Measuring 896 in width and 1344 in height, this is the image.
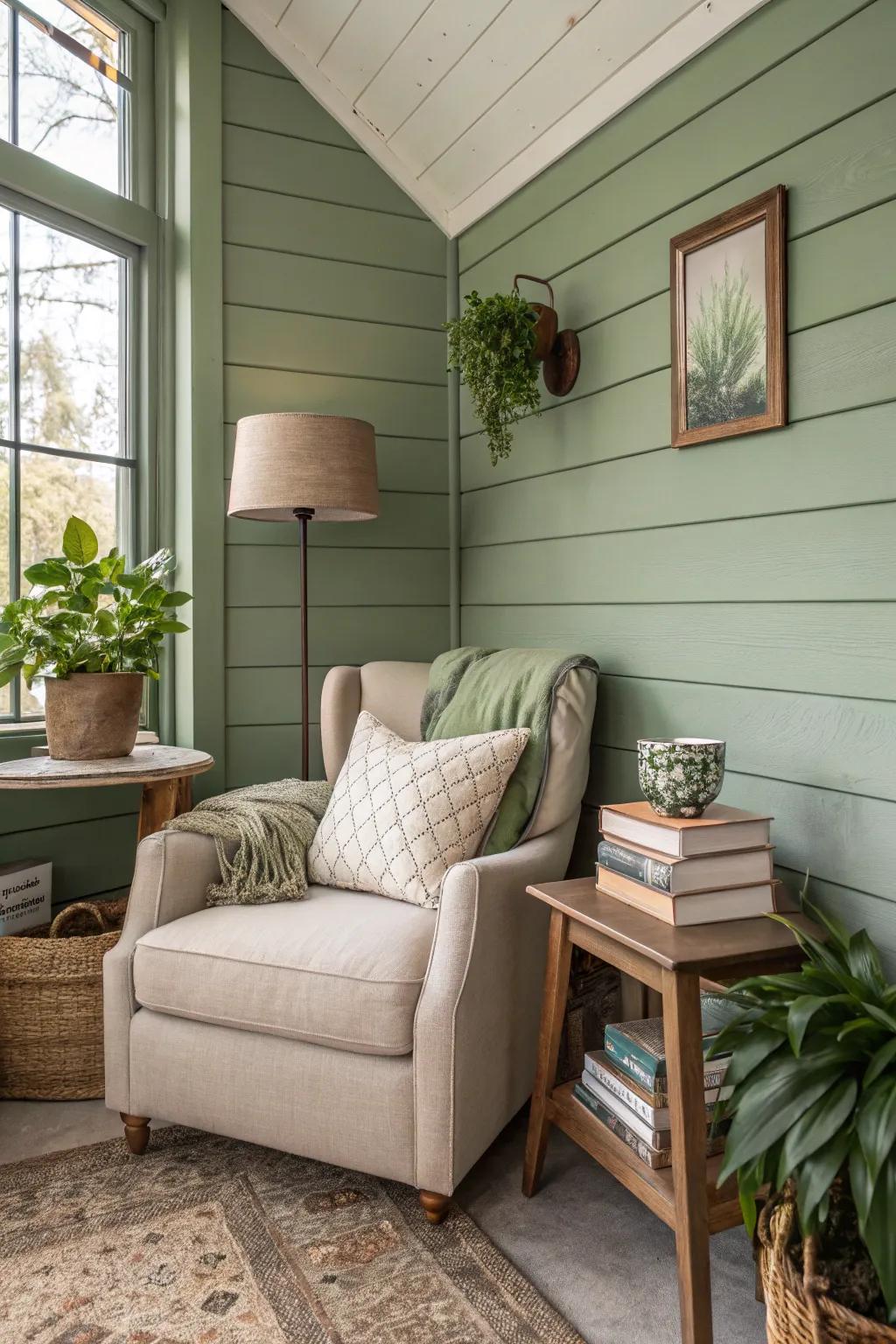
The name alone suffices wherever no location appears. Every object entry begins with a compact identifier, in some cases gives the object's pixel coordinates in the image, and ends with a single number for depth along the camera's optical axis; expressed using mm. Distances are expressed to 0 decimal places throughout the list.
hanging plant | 2189
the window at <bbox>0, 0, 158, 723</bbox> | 2301
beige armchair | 1540
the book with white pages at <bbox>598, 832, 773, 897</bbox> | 1418
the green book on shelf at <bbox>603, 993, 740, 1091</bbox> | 1444
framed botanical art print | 1673
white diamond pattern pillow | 1834
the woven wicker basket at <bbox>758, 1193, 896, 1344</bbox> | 1020
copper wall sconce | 2242
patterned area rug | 1341
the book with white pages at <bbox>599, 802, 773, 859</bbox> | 1431
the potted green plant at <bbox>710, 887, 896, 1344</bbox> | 997
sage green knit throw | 1879
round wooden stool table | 1882
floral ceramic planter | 1474
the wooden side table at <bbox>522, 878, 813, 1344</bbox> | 1260
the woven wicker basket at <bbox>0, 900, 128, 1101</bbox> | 2008
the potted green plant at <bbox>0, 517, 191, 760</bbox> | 1987
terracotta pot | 2021
